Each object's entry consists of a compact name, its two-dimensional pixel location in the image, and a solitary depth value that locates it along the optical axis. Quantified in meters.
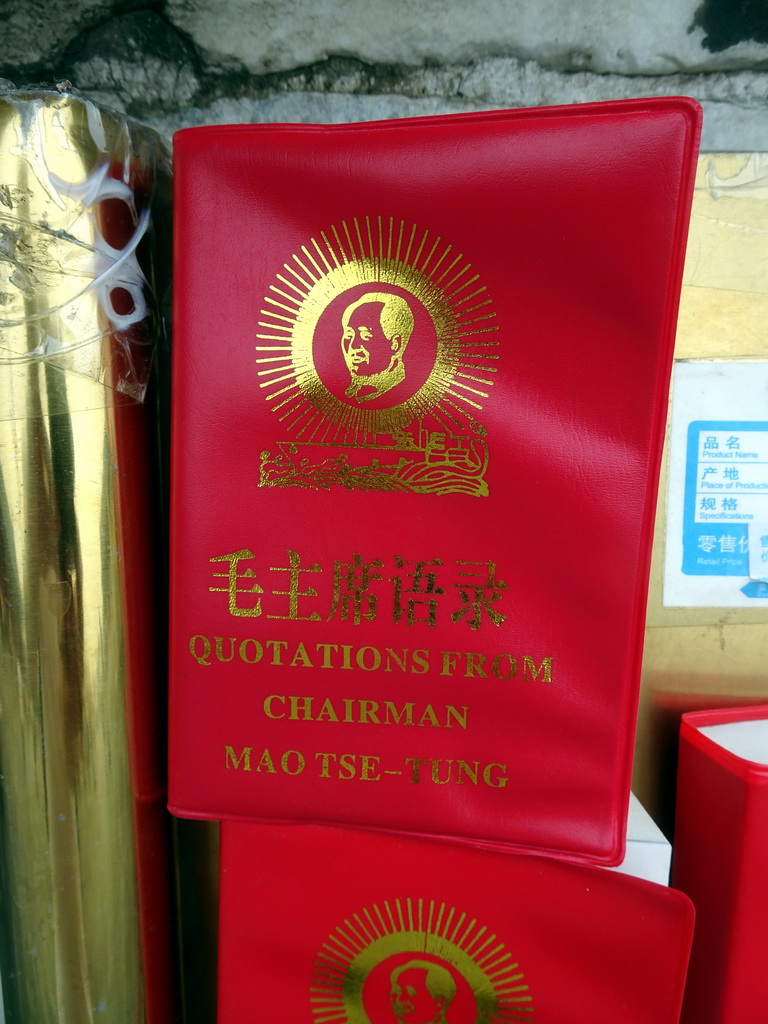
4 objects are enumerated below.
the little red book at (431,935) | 0.17
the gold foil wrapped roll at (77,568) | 0.16
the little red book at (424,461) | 0.15
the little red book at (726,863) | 0.17
